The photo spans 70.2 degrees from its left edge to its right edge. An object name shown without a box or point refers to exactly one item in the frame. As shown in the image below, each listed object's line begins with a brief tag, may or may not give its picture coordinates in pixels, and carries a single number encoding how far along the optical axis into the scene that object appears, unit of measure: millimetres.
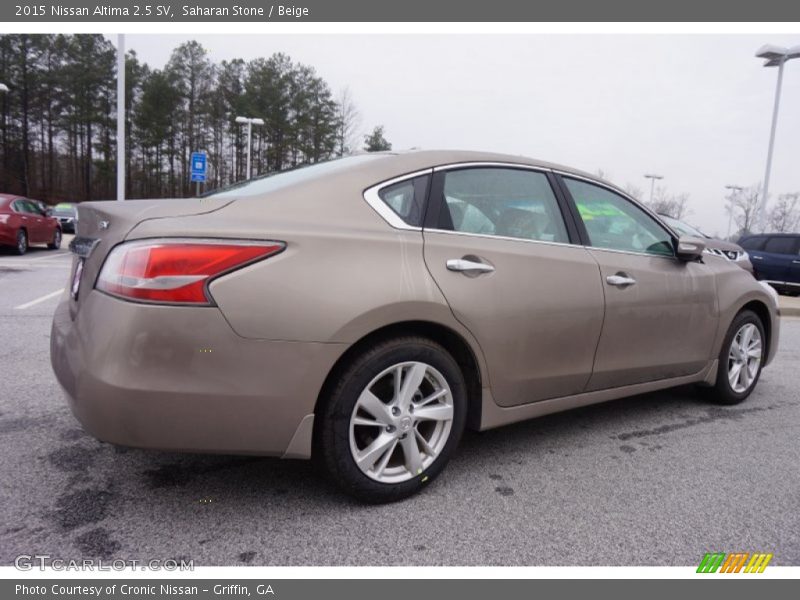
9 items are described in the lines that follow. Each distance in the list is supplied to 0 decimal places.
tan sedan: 1979
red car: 13391
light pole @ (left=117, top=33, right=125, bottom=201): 16578
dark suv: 13750
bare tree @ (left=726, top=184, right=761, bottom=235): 50188
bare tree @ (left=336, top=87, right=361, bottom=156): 40094
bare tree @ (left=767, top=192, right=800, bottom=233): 48997
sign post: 20422
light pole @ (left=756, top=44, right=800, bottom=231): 17750
